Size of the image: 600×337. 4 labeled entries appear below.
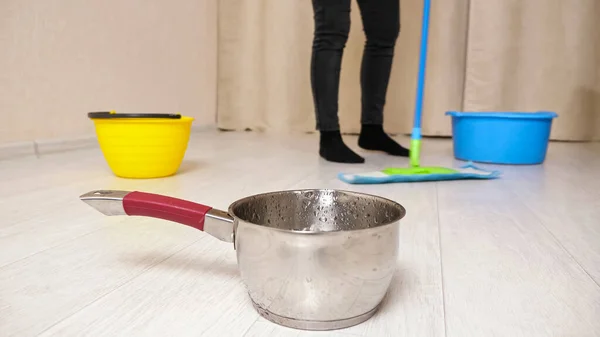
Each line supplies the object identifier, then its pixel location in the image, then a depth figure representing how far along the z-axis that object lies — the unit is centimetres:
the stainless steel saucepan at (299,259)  43
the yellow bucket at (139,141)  113
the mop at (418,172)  117
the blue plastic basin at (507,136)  158
